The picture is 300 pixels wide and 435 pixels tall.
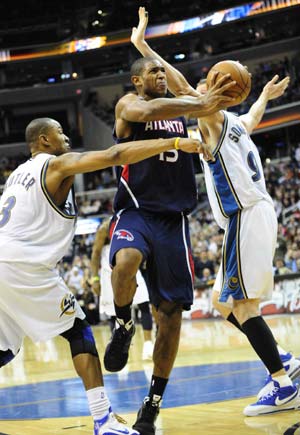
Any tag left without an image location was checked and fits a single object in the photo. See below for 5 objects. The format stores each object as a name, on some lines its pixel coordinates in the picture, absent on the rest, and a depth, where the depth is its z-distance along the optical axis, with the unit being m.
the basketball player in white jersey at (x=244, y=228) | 10.19
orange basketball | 9.16
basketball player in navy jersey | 9.13
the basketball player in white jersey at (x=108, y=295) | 19.25
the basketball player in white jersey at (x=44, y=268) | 8.70
